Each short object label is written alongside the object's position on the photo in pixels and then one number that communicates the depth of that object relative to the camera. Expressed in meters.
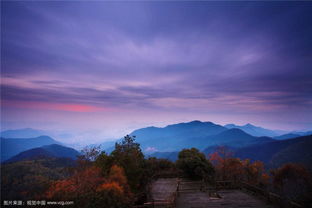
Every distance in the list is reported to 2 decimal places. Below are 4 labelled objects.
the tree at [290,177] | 35.87
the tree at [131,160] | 18.67
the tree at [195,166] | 25.17
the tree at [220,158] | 36.57
